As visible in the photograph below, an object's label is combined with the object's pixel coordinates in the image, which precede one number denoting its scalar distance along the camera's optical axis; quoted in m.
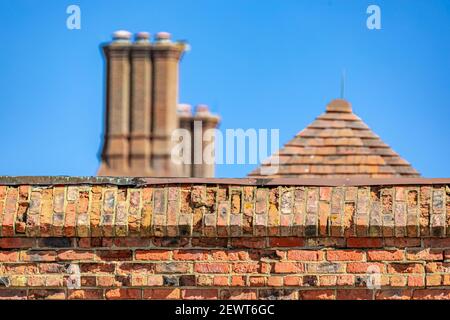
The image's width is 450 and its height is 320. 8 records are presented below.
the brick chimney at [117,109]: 46.31
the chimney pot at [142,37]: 45.59
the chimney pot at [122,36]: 45.00
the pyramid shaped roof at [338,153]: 20.36
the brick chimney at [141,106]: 46.56
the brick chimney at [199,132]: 46.88
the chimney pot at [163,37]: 45.68
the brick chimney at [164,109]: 47.22
